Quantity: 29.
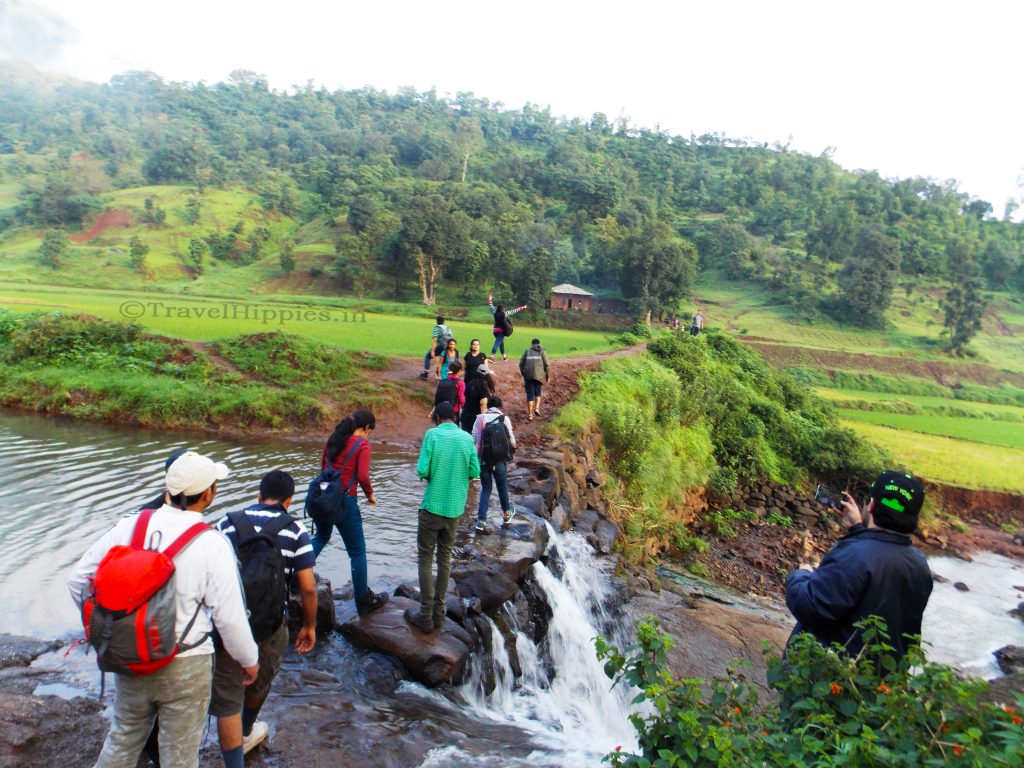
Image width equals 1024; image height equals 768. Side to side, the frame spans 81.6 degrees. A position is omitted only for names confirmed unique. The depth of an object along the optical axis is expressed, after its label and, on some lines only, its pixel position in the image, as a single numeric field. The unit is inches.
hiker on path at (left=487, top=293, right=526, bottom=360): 584.3
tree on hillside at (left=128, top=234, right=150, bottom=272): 1989.4
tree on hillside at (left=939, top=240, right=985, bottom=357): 1780.3
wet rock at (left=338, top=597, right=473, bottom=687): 213.3
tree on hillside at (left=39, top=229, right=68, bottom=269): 1869.5
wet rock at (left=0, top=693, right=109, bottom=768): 154.1
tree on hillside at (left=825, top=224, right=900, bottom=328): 1962.4
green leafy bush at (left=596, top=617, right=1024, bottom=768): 99.6
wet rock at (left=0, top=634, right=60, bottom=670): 199.8
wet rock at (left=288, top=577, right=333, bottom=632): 224.1
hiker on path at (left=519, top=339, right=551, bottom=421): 518.3
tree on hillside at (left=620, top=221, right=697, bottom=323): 1683.1
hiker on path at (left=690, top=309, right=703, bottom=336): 1155.3
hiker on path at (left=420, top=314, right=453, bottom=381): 558.9
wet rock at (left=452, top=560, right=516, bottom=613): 270.2
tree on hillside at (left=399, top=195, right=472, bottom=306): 1808.6
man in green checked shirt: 210.2
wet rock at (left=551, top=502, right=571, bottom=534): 396.8
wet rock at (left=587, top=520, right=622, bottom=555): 419.2
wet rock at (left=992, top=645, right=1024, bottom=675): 448.2
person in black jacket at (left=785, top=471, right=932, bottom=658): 132.6
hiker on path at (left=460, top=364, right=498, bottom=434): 331.1
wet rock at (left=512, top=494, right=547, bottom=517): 374.3
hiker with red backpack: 102.5
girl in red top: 204.2
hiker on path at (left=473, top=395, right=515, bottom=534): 291.4
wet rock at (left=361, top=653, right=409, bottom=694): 209.2
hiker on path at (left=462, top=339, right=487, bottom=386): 447.2
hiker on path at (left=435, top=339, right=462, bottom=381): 506.6
